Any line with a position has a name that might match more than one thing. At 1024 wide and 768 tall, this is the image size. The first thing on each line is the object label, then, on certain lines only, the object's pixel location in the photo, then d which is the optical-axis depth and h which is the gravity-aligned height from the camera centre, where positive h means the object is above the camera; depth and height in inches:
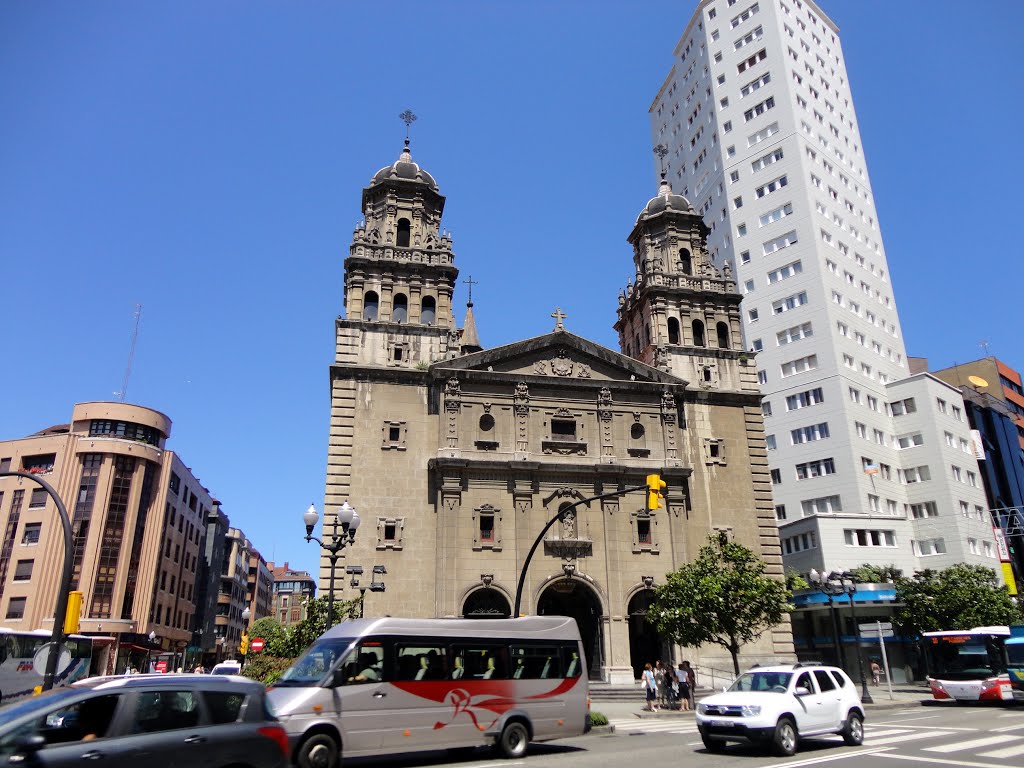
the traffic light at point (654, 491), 804.6 +155.3
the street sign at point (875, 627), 1312.7 +15.2
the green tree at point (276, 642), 1038.4 +8.0
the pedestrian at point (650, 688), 1093.0 -66.5
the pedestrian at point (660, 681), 1122.7 -58.6
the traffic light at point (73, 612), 681.0 +35.6
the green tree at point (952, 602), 1644.9 +69.3
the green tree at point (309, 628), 1037.2 +25.8
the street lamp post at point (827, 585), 1303.2 +88.9
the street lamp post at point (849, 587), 1218.8 +79.2
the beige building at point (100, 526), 1983.3 +332.4
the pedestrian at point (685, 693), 1104.8 -75.2
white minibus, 532.1 -33.1
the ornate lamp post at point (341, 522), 880.3 +142.0
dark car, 323.3 -33.0
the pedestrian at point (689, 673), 1125.7 -47.9
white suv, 591.8 -56.2
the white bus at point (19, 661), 1180.2 -12.1
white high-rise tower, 2143.2 +1064.0
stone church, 1396.4 +372.5
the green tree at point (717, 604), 1190.9 +54.6
